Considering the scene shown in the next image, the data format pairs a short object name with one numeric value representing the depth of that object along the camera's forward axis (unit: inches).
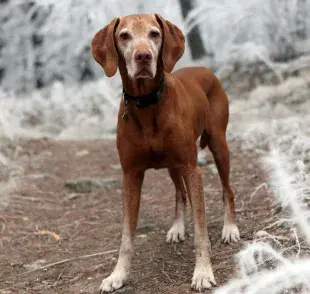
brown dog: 154.3
